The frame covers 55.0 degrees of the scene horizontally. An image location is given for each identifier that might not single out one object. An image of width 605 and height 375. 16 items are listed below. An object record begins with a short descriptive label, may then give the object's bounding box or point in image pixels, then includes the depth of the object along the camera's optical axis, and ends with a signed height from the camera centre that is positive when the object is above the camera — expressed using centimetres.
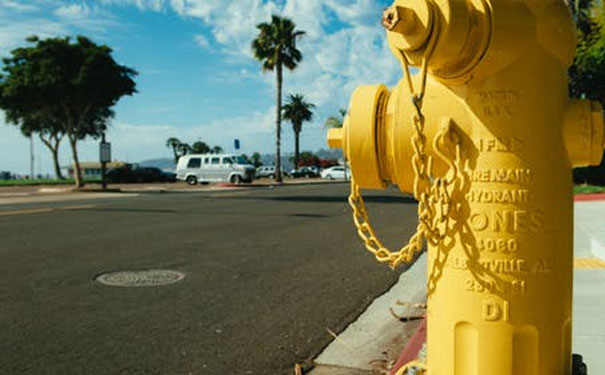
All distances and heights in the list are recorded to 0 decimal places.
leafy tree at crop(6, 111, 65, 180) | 3633 +295
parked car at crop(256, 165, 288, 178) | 5833 -18
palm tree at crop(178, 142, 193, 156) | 9831 +379
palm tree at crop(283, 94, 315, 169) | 7506 +735
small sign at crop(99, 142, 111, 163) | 2814 +94
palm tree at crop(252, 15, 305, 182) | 4038 +864
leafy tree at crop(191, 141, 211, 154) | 9450 +363
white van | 3528 +8
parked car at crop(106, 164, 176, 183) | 4344 -30
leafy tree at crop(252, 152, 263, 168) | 8394 +169
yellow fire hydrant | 170 -3
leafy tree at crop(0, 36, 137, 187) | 2623 +420
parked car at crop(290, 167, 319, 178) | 5900 -43
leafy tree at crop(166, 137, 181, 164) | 9850 +467
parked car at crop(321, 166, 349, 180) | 5353 -42
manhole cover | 581 -111
